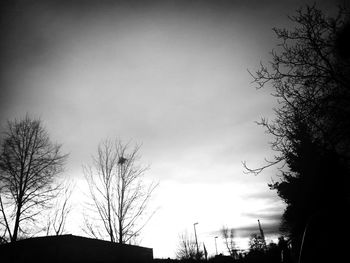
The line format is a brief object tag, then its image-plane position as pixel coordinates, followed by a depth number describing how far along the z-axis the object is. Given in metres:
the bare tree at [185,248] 53.95
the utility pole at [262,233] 64.47
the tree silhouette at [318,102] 7.76
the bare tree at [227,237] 75.63
